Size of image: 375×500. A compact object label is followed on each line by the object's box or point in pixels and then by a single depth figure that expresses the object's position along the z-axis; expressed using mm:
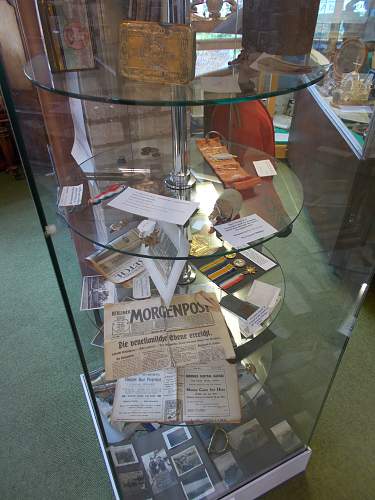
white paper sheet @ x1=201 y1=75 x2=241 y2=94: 595
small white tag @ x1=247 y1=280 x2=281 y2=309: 1068
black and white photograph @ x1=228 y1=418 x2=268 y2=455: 1069
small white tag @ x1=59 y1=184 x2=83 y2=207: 830
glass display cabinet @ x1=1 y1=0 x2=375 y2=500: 613
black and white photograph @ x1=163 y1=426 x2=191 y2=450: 1081
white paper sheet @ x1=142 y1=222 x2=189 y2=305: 753
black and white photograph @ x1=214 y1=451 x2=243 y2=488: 1022
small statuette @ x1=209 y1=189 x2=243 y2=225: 781
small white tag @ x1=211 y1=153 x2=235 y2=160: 1046
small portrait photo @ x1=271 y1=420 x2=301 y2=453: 1093
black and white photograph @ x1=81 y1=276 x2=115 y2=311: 994
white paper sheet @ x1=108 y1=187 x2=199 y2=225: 738
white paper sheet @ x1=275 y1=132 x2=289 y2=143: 1421
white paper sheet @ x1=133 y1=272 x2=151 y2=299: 977
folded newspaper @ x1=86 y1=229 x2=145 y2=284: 985
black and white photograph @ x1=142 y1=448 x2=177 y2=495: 1022
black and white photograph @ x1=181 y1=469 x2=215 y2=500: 1001
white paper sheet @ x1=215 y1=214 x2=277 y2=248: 711
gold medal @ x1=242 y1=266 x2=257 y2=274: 1101
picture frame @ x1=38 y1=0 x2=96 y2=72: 630
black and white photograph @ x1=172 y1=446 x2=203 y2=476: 1036
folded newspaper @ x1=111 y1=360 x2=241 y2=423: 889
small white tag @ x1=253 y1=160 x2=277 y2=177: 999
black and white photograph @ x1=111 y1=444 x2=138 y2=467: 1032
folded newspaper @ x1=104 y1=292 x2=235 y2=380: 854
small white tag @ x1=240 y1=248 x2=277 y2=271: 1145
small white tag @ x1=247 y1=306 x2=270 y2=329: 1036
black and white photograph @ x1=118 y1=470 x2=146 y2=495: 1015
